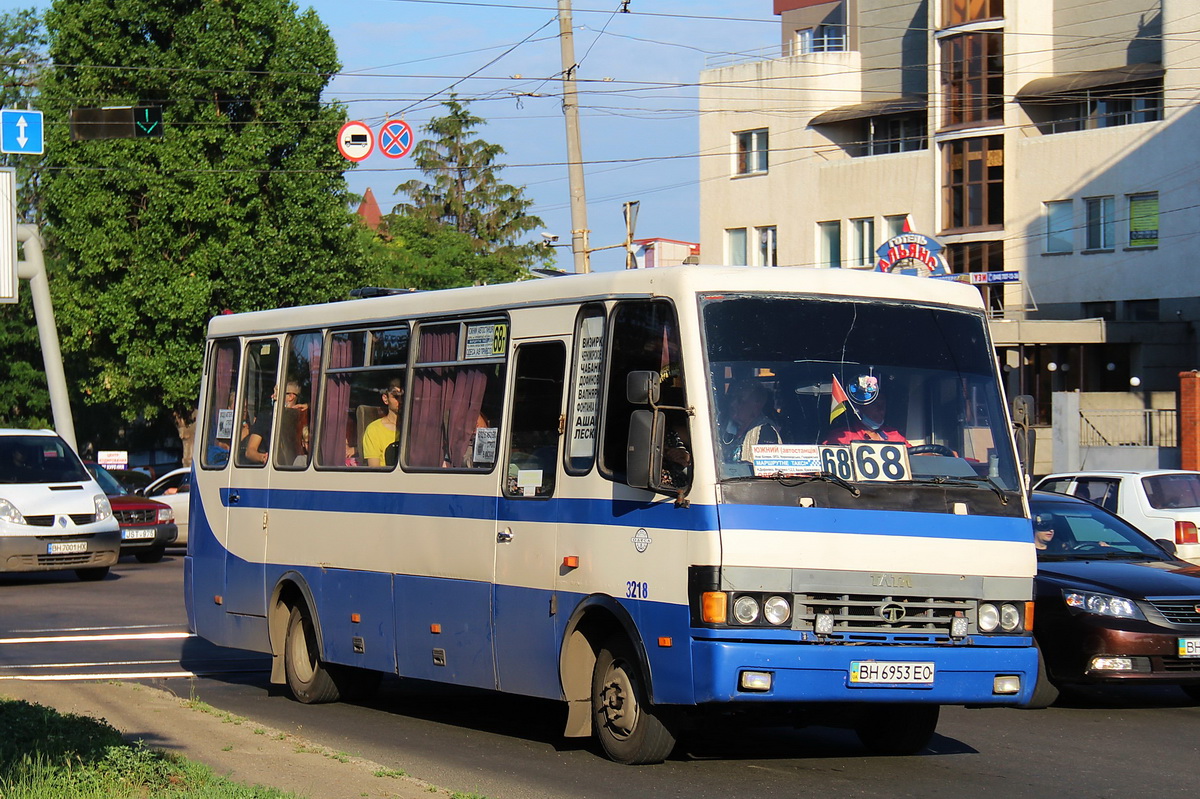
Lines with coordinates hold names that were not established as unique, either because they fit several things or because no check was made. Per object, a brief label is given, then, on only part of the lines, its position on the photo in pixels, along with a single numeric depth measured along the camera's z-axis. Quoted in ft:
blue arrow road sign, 90.38
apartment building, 164.96
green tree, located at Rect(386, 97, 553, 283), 257.55
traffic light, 82.55
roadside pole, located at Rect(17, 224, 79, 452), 115.75
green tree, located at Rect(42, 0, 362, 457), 136.36
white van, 76.07
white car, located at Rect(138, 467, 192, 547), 106.83
